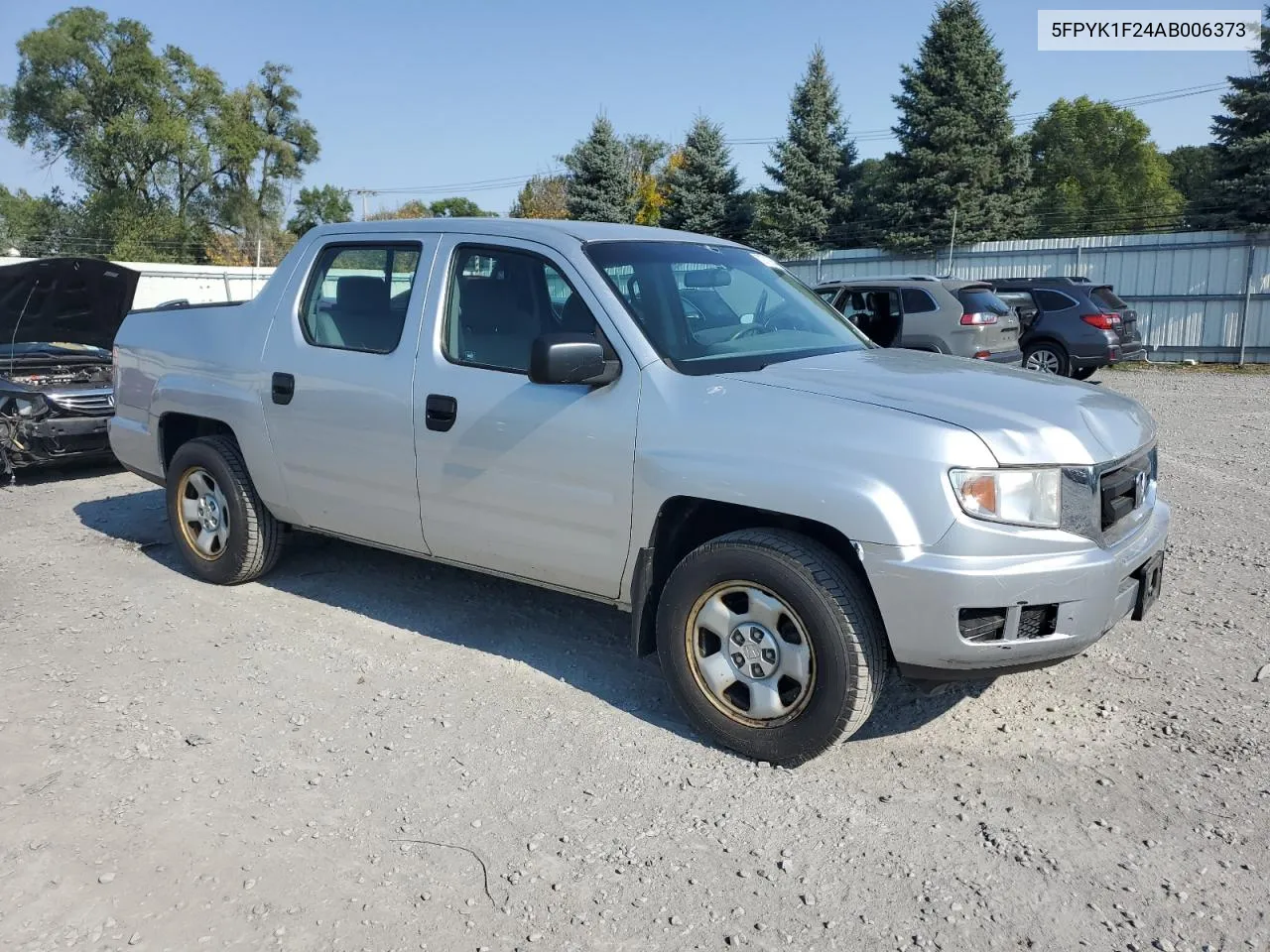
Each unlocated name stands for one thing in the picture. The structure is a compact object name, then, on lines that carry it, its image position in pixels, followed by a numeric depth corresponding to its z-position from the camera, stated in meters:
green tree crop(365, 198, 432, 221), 75.17
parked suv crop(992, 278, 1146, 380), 16.34
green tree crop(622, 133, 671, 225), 48.52
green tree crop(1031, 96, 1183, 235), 55.22
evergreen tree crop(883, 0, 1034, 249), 30.27
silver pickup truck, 3.29
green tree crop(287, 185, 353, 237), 98.56
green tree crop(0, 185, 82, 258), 52.88
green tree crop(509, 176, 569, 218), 57.75
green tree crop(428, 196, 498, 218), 91.69
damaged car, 8.52
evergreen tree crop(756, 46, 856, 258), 33.06
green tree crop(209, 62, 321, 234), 55.84
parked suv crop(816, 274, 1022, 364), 13.36
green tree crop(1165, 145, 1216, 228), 26.53
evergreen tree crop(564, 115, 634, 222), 35.38
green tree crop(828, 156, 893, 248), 32.72
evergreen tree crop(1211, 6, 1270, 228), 24.53
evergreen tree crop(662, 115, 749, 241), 34.62
